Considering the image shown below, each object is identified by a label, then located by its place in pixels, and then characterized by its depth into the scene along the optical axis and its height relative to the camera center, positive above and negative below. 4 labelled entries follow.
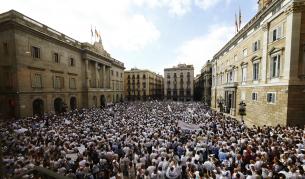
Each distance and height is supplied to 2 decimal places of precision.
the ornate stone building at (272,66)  14.91 +1.83
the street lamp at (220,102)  33.19 -3.96
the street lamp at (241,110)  18.48 -2.96
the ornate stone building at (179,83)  77.00 -0.13
